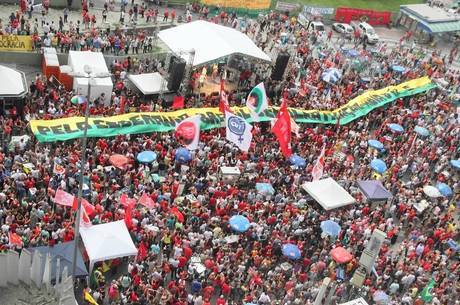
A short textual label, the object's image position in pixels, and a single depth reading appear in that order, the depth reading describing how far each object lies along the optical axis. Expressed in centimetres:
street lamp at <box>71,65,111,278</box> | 1700
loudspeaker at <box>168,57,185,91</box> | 3478
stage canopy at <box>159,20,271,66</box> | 3619
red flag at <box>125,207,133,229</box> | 2372
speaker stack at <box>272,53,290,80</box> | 3903
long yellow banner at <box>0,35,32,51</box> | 3494
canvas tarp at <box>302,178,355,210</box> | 2883
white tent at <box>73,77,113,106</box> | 3253
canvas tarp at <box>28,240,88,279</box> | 2117
